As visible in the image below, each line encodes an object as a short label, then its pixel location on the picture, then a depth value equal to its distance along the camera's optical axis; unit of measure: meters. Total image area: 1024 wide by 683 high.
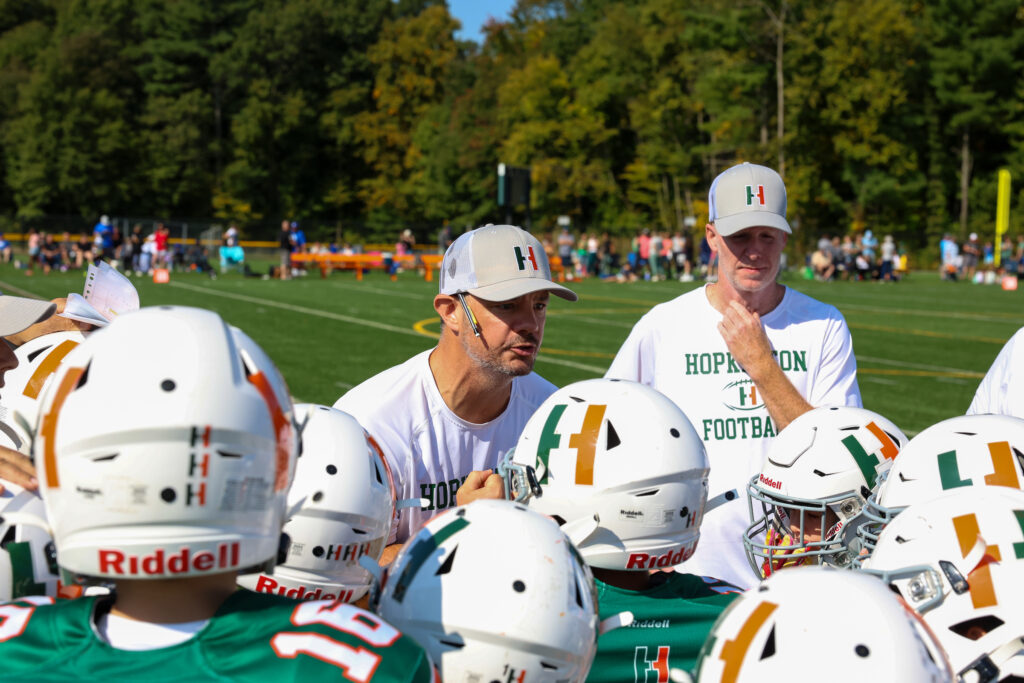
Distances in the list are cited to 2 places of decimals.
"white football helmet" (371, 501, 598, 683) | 2.38
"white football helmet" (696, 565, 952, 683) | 1.96
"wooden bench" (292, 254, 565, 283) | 42.47
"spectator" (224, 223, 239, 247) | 43.09
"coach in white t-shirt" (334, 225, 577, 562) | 4.20
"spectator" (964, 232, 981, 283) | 48.75
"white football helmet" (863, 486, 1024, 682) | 2.29
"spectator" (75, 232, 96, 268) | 40.44
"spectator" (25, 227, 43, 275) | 39.64
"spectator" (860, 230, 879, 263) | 45.94
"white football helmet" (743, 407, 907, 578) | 3.69
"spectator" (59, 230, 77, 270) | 41.47
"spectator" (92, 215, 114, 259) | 38.78
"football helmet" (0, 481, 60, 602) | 2.65
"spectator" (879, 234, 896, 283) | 44.50
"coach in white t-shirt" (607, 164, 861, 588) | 4.85
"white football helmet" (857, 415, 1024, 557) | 2.98
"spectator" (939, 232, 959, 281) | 47.44
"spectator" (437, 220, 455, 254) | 45.47
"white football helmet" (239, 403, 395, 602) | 3.09
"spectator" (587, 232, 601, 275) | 44.91
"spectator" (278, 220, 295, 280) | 38.31
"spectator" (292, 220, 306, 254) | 45.72
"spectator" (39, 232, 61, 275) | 39.44
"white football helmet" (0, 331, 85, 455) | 3.96
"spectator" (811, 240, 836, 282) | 43.31
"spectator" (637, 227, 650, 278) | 43.28
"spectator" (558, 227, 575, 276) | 43.08
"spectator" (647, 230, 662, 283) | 42.69
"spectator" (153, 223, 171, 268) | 40.19
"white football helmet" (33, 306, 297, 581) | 2.08
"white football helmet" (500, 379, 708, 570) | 3.14
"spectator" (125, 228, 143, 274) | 40.91
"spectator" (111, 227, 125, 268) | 40.47
